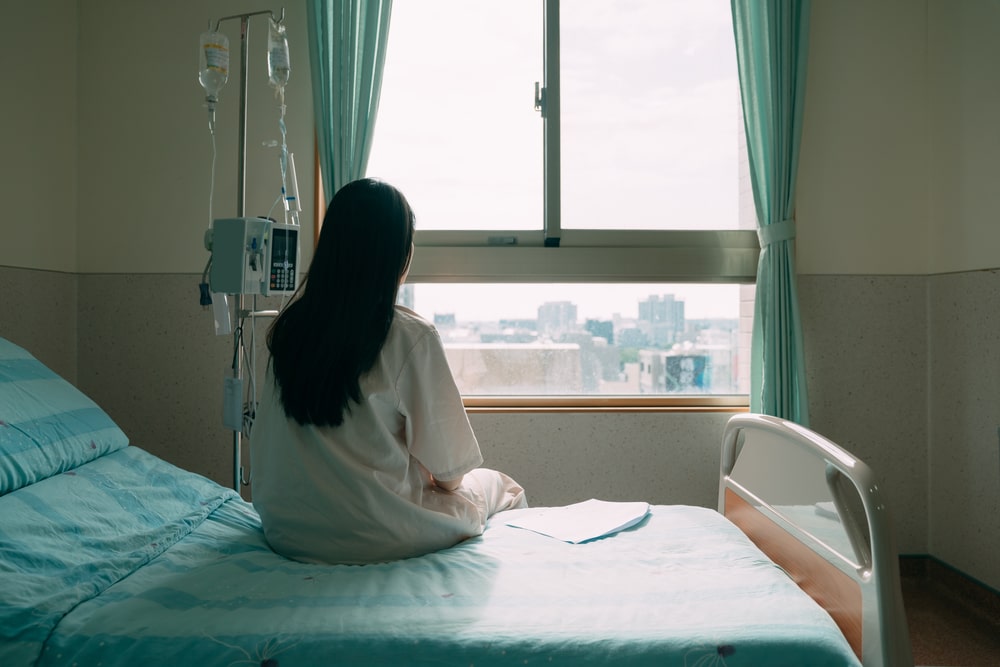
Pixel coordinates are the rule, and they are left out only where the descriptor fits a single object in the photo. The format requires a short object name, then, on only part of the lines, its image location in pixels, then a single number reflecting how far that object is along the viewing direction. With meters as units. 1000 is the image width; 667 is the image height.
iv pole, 2.20
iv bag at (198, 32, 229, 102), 2.15
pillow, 1.50
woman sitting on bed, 1.44
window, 2.69
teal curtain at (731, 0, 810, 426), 2.53
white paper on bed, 1.61
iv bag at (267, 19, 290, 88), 2.20
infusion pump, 2.04
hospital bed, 1.12
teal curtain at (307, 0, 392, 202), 2.52
